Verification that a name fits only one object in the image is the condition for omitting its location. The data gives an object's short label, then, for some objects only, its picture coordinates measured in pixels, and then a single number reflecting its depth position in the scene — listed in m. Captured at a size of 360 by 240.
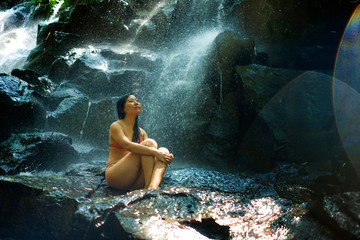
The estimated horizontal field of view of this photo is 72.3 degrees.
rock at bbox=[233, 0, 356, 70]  8.90
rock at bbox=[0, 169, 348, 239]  2.22
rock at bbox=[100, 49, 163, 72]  9.01
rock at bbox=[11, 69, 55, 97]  8.45
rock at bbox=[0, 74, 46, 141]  5.98
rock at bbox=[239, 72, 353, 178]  6.38
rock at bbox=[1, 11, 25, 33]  15.54
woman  3.31
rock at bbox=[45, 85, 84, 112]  7.70
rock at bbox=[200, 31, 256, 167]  6.97
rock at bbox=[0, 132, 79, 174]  5.19
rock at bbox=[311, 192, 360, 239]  1.81
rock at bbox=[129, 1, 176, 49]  11.15
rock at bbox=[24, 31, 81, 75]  10.62
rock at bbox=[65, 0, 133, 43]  11.45
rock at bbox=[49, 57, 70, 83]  9.05
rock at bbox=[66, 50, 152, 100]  8.30
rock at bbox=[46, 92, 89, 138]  7.21
